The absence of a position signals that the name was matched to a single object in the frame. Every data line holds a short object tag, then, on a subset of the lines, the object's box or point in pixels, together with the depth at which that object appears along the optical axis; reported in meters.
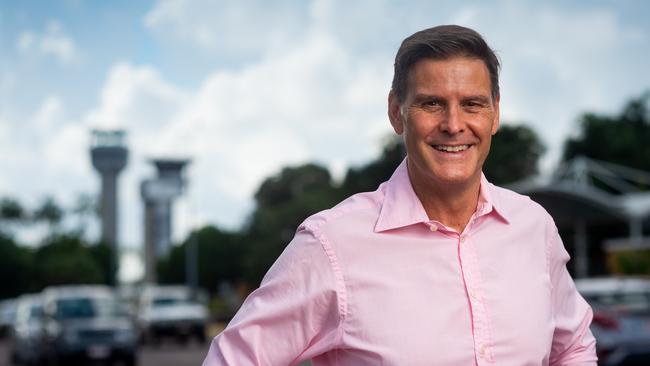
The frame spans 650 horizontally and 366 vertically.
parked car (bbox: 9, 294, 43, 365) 22.95
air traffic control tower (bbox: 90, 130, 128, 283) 133.38
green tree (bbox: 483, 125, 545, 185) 58.06
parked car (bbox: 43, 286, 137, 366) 21.59
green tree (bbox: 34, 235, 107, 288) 83.56
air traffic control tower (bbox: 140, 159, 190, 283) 139.00
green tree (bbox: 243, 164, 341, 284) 64.25
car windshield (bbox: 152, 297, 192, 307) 36.12
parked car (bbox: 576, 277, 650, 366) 13.15
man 2.55
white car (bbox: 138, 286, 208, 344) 34.28
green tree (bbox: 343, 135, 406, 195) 55.57
